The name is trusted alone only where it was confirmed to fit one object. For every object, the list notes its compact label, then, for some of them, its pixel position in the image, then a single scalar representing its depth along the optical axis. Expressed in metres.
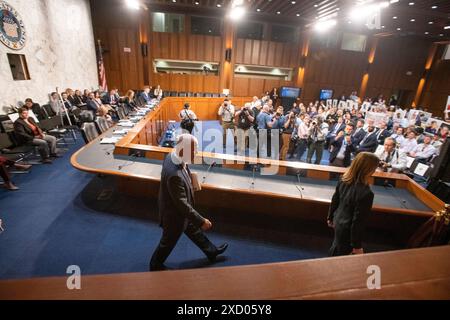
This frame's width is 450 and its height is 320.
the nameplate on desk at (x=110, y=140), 4.69
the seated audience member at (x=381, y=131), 5.86
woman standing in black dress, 2.11
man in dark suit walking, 2.26
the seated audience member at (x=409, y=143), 6.59
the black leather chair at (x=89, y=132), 4.75
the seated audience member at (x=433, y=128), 9.07
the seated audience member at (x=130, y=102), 9.24
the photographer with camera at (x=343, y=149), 5.48
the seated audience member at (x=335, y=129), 6.66
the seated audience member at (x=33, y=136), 5.25
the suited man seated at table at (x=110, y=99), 9.99
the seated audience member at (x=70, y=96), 8.71
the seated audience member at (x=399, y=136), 6.89
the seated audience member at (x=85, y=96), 9.55
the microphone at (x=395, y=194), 3.27
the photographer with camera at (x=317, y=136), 6.17
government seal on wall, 6.15
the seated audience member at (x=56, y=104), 7.86
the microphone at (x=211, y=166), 3.86
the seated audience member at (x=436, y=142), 6.85
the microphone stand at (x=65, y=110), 7.55
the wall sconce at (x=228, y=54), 13.09
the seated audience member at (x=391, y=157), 4.62
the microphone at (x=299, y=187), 3.43
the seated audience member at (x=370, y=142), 5.22
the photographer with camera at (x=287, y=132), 6.46
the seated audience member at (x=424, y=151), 6.41
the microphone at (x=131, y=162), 3.77
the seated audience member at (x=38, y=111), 7.02
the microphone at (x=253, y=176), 3.50
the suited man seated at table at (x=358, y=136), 5.64
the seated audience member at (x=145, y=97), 10.56
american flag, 11.24
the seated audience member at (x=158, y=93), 11.23
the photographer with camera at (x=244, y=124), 6.57
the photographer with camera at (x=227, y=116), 7.65
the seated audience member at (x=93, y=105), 8.20
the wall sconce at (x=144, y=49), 12.42
